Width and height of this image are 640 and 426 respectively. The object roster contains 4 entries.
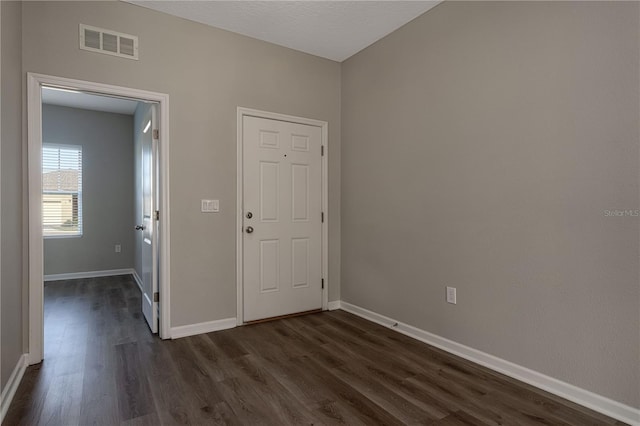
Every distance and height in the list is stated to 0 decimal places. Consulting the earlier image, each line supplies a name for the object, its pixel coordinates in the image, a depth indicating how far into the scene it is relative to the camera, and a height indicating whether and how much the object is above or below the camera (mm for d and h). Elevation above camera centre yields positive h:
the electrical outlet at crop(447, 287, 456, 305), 2676 -673
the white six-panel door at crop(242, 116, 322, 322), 3404 -77
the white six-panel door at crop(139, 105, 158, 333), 3082 -151
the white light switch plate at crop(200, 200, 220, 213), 3136 +44
